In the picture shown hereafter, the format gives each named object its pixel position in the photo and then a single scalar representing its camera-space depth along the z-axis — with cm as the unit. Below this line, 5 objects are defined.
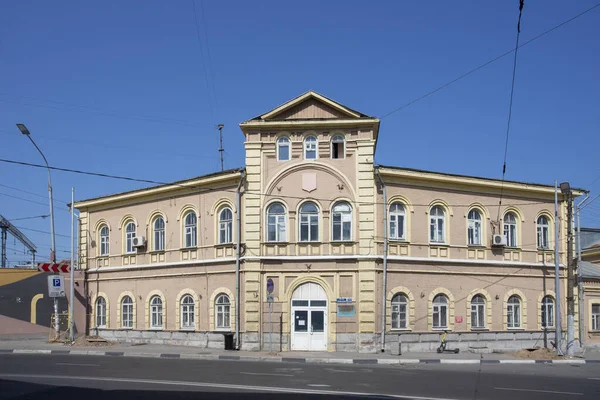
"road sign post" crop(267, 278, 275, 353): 2948
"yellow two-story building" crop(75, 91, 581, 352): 3014
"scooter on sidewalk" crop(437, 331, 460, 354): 3061
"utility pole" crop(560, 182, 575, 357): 3036
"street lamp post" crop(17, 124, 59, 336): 3528
